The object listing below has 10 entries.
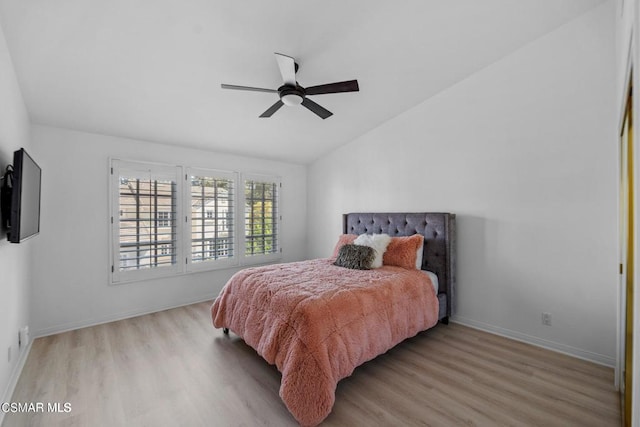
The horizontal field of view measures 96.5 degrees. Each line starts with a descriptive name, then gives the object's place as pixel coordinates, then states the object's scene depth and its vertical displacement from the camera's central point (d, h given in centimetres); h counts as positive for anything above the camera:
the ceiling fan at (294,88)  221 +110
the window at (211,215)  416 +4
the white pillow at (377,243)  327 -31
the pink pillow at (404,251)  326 -40
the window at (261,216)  475 +3
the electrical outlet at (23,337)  247 -106
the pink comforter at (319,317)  185 -83
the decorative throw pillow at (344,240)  389 -32
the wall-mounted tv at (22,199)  174 +13
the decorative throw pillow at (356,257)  320 -45
